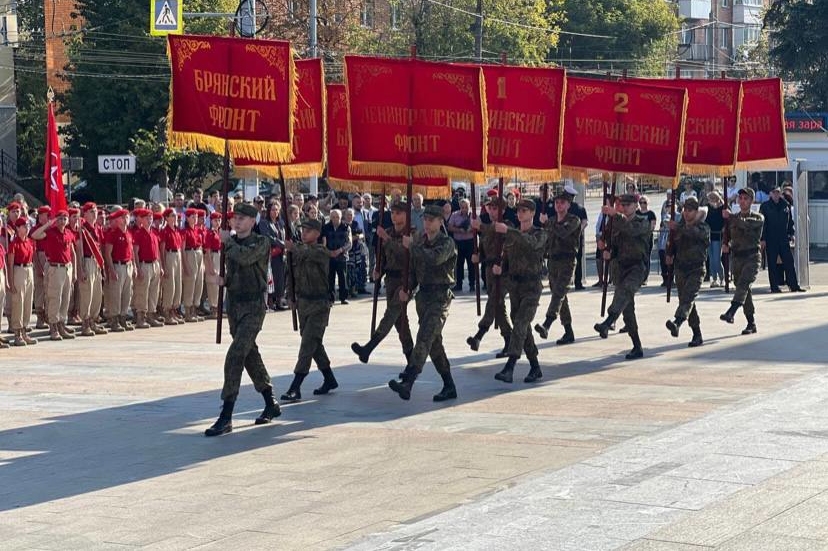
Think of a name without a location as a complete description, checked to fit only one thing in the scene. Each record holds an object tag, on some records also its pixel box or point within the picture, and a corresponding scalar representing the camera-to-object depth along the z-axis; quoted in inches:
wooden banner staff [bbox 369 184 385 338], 569.2
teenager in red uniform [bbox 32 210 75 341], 730.2
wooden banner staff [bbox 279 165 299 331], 529.7
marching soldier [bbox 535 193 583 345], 677.3
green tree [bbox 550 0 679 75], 2819.9
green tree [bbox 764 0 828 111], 1718.8
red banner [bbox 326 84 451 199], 602.6
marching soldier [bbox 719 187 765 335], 718.5
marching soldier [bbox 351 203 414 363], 557.3
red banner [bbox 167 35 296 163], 508.7
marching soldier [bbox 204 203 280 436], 455.5
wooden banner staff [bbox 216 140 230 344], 475.5
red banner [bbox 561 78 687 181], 666.8
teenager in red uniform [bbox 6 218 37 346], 708.0
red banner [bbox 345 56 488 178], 546.9
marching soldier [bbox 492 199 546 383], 553.3
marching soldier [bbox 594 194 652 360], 629.3
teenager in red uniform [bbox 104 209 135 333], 772.0
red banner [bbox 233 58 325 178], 567.2
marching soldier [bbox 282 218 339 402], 513.0
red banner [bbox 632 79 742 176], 720.3
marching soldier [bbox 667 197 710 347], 669.3
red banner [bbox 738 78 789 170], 757.9
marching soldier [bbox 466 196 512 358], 588.4
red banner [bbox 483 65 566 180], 601.0
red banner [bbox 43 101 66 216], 794.2
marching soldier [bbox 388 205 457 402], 503.2
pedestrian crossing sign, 1124.5
